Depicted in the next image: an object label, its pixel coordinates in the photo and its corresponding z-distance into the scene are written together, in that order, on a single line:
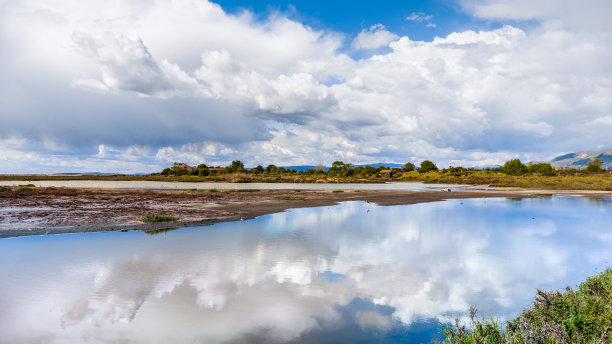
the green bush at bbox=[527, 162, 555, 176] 143.90
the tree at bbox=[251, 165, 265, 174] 195.14
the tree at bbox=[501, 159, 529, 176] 154.57
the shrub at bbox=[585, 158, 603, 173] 147.62
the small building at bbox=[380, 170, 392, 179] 195.00
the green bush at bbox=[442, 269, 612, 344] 6.13
